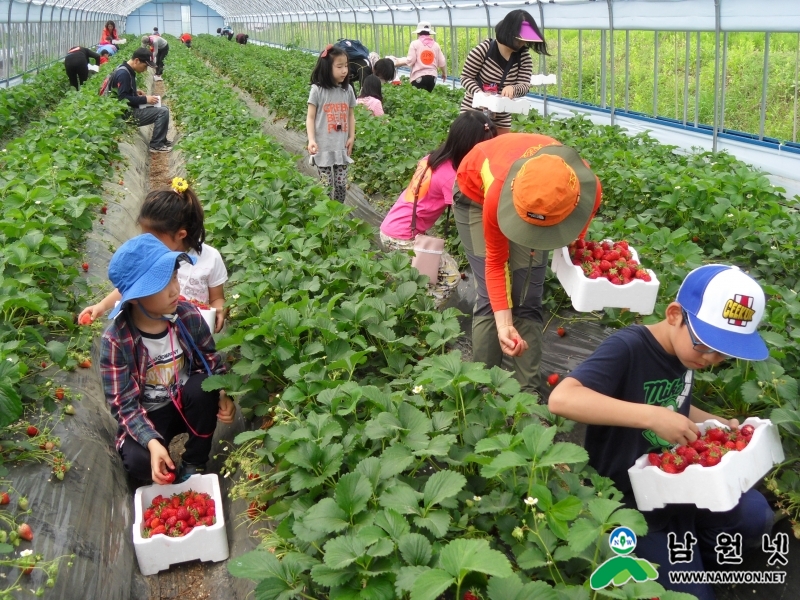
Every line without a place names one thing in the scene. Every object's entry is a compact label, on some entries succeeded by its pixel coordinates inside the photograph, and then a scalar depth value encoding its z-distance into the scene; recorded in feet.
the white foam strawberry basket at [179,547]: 9.36
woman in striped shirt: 19.97
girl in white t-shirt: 12.27
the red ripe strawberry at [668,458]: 7.47
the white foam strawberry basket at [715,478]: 7.06
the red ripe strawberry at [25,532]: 8.32
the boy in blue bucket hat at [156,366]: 9.79
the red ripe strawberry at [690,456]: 7.35
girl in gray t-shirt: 20.18
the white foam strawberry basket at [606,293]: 10.46
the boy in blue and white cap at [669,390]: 6.92
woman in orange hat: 9.00
